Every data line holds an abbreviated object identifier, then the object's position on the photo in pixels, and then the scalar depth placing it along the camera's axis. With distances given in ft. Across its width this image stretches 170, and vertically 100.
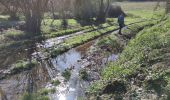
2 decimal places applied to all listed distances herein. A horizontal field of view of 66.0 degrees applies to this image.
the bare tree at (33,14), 53.56
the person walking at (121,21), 49.50
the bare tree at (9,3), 53.96
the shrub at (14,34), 47.34
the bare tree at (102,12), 73.55
